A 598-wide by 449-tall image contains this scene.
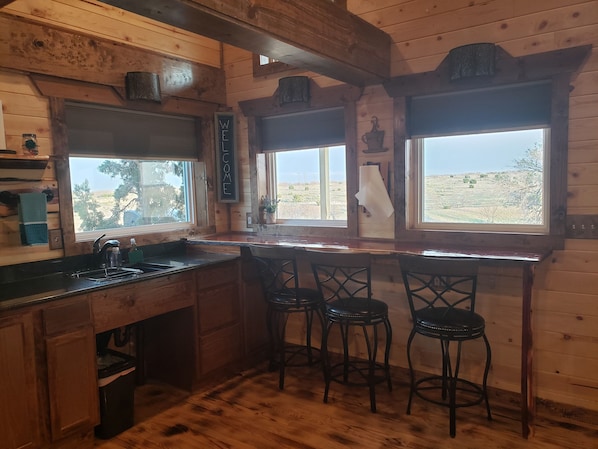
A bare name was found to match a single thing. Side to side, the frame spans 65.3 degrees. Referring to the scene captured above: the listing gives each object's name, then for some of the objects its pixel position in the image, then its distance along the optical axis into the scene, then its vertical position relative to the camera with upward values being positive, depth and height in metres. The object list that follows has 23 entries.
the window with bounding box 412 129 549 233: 2.91 +0.00
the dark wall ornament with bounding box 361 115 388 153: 3.35 +0.33
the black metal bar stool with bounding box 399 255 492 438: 2.50 -0.76
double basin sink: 2.93 -0.52
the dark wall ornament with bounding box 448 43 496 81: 2.81 +0.74
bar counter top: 2.59 -0.41
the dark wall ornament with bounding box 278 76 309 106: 3.61 +0.77
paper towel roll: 3.34 -0.06
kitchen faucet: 3.15 -0.40
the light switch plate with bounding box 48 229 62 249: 2.96 -0.28
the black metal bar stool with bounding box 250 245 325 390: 3.12 -0.77
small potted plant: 4.00 -0.17
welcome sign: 4.01 +0.27
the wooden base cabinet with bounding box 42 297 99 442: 2.39 -0.91
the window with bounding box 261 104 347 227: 3.68 +0.18
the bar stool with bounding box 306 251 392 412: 2.79 -0.78
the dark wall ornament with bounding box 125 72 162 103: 3.32 +0.76
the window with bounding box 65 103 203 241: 3.22 +0.17
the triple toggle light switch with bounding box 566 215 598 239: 2.65 -0.27
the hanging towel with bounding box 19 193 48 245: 2.71 -0.13
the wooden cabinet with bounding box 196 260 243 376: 3.23 -0.91
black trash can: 2.66 -1.16
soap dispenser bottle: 3.33 -0.44
